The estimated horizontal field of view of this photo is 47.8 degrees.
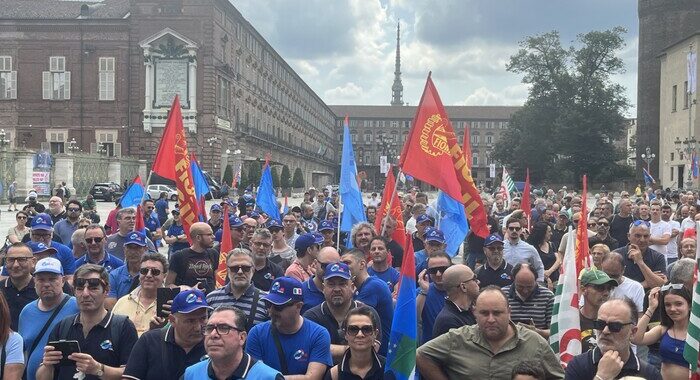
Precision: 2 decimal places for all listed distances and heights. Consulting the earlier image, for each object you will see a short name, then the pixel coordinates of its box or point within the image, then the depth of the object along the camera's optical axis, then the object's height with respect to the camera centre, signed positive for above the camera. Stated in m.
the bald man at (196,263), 7.55 -0.76
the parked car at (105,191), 43.59 -0.38
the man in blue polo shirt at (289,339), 4.82 -0.95
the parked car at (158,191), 41.78 -0.34
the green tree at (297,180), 68.89 +0.52
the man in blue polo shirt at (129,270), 6.86 -0.77
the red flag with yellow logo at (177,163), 10.08 +0.29
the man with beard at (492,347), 4.32 -0.89
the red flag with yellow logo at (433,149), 8.56 +0.42
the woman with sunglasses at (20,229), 10.12 -0.62
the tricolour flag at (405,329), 4.73 -0.89
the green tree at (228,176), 50.56 +0.59
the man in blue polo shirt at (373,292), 6.10 -0.83
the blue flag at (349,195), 11.16 -0.12
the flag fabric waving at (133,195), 13.12 -0.18
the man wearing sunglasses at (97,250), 7.71 -0.65
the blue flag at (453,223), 10.21 -0.48
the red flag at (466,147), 14.47 +0.76
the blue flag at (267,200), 14.54 -0.27
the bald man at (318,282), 6.23 -0.78
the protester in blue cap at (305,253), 7.54 -0.65
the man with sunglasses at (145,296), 5.79 -0.83
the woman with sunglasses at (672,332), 5.05 -0.96
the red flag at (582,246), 7.79 -0.58
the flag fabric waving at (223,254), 7.85 -0.70
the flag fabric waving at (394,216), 10.35 -0.41
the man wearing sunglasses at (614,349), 4.19 -0.87
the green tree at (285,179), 61.53 +0.53
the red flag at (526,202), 13.91 -0.25
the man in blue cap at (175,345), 4.57 -0.94
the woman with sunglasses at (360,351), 4.59 -0.97
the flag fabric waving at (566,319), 5.32 -0.90
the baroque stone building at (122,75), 51.69 +7.48
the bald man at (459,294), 5.57 -0.77
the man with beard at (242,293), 5.93 -0.82
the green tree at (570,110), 70.25 +7.15
